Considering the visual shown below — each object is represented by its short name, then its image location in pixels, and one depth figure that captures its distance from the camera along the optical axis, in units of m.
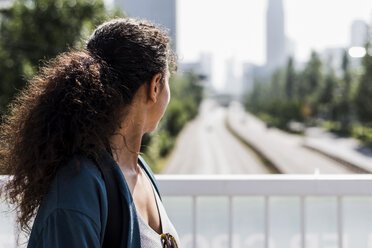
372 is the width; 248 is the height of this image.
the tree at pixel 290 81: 42.12
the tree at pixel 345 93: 35.50
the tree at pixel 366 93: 29.08
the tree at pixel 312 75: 39.12
